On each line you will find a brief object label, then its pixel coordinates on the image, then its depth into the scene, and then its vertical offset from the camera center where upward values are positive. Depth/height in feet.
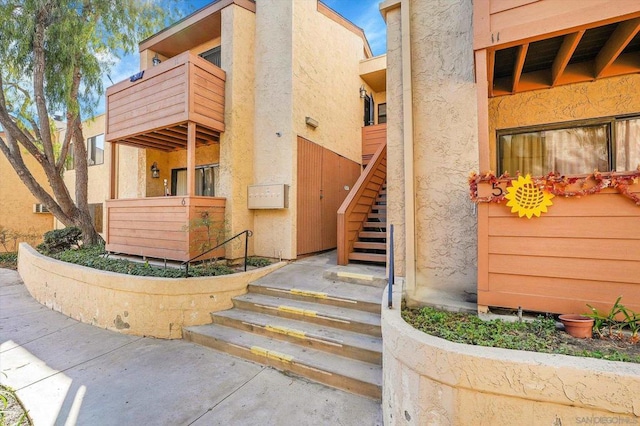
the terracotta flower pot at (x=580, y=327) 7.72 -2.97
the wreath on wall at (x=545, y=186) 7.68 +0.87
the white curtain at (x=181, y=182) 25.99 +3.12
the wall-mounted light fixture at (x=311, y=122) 21.65 +7.18
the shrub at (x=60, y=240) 25.70 -2.16
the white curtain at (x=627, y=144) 11.65 +2.92
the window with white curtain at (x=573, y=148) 11.76 +2.99
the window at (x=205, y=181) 23.59 +2.99
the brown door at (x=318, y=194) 21.22 +1.84
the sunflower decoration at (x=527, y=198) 8.49 +0.56
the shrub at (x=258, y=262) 18.93 -3.05
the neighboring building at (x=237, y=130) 19.10 +6.20
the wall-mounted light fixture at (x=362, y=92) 30.63 +13.27
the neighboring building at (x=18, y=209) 41.39 +1.10
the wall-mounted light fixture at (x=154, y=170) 25.48 +4.05
